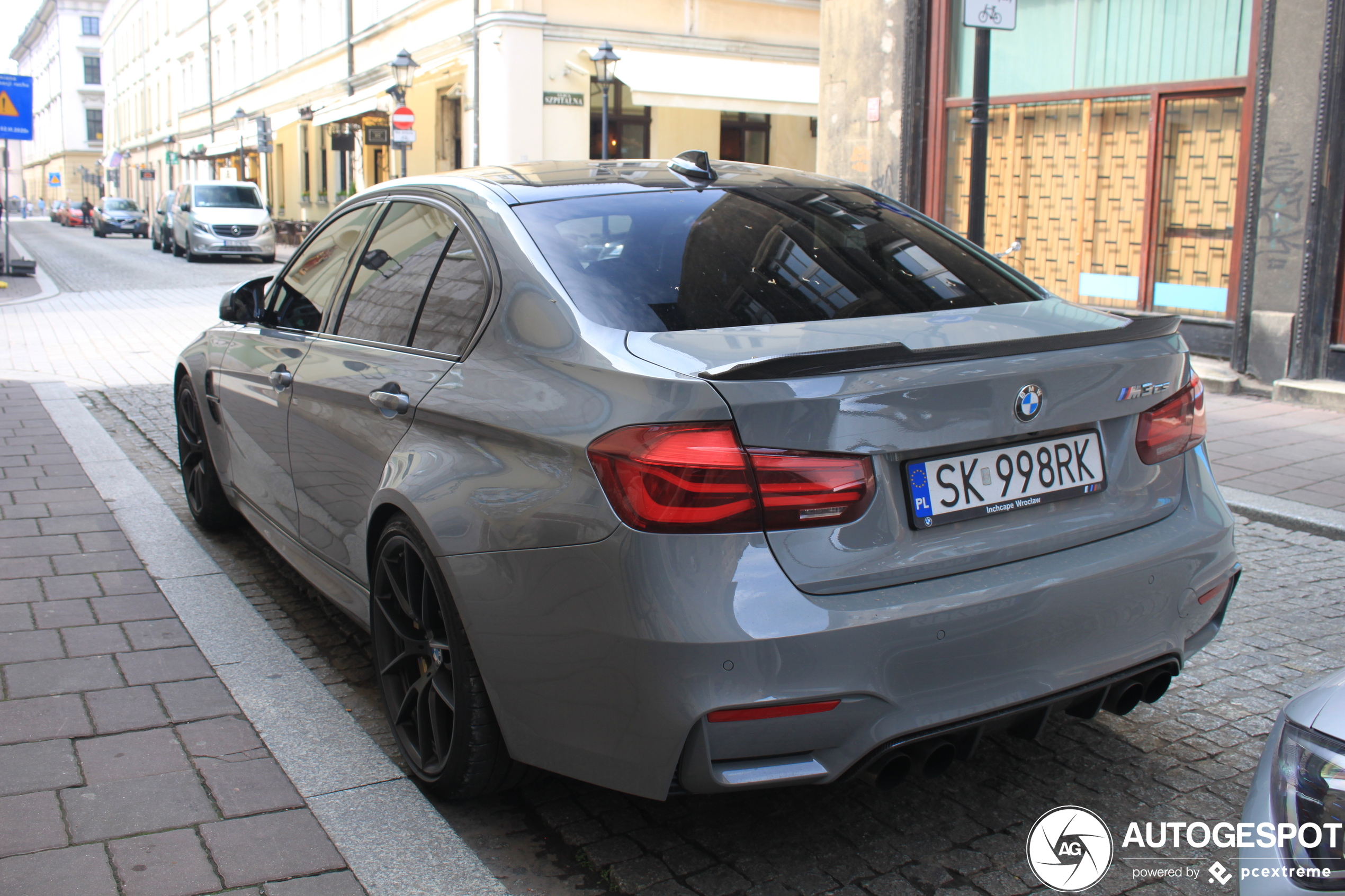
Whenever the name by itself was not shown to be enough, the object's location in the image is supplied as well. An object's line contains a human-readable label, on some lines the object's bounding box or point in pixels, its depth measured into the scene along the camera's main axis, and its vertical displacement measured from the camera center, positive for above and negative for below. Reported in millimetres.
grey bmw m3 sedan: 2297 -523
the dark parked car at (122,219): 49000 +344
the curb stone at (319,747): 2697 -1366
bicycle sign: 7172 +1337
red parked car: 70188 +640
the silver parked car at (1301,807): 1671 -793
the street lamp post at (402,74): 26859 +3496
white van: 29547 +179
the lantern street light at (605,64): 25078 +3546
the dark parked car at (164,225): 34531 +83
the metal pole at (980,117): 7582 +789
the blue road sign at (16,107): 21016 +2042
